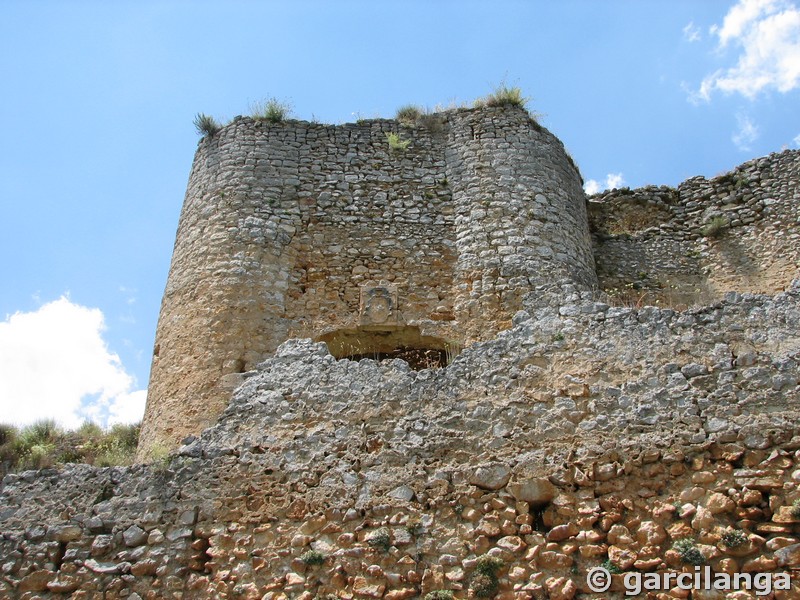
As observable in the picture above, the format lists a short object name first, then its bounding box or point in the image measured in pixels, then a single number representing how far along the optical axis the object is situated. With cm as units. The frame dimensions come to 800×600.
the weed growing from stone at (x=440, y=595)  543
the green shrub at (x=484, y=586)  540
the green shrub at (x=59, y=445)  1059
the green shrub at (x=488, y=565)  549
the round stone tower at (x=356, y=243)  998
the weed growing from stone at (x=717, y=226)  1248
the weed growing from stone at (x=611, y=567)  529
